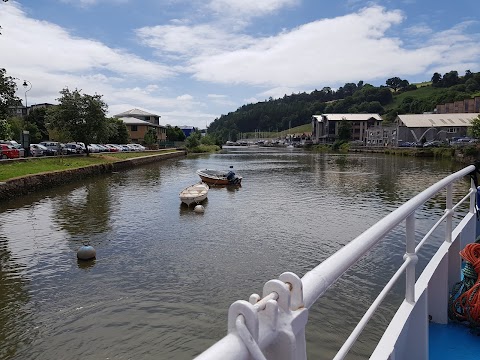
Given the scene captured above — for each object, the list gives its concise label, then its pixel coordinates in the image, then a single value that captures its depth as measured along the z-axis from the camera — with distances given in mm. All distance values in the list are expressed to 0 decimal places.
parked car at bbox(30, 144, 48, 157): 39750
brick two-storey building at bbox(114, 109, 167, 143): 87125
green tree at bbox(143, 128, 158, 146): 79375
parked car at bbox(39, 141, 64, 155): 42906
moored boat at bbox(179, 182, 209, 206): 21234
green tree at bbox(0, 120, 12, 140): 20859
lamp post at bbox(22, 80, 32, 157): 35969
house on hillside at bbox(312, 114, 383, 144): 118562
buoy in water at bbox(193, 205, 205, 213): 19883
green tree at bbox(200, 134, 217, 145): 114188
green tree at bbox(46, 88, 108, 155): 43594
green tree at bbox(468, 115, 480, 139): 60478
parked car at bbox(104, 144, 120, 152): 60275
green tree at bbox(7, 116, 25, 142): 59209
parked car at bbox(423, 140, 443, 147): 74531
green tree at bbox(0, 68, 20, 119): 20203
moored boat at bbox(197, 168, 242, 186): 30234
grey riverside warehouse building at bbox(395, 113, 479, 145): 86875
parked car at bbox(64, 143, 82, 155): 47719
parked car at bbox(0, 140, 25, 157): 36744
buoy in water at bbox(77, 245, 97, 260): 12133
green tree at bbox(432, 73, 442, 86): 172750
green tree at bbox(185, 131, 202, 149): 94562
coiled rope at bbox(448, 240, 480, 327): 3635
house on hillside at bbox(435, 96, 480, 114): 100869
